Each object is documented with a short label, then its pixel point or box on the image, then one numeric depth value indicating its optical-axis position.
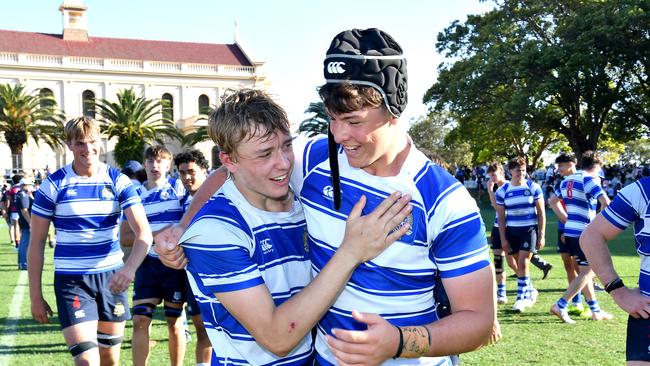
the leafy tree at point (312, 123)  48.62
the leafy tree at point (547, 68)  30.08
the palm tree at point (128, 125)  57.44
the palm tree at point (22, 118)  51.91
